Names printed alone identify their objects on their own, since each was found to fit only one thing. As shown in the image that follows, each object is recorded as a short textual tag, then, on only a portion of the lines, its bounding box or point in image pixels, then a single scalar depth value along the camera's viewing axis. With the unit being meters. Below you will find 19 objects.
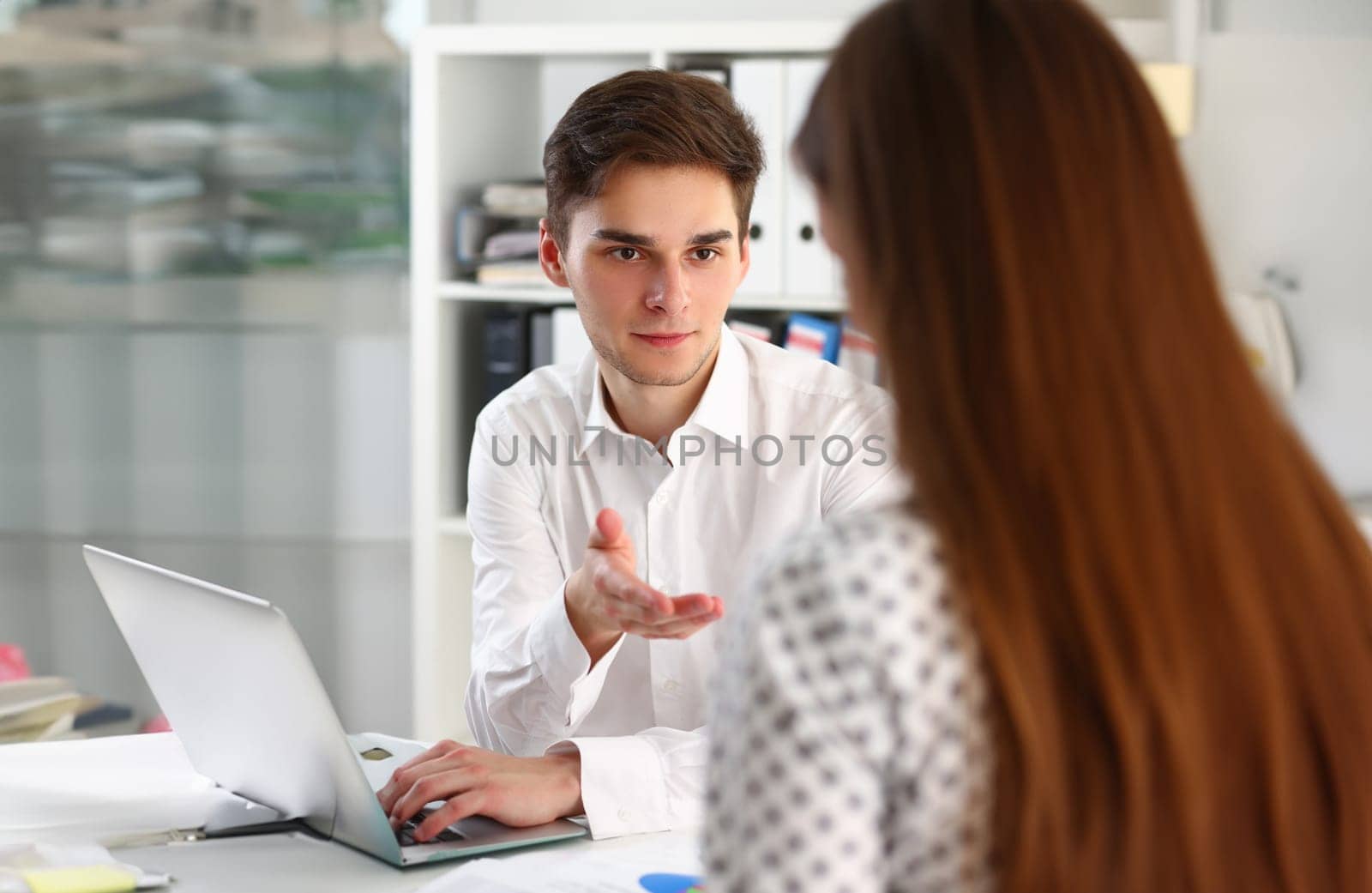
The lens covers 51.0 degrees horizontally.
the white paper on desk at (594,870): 1.07
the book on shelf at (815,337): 2.78
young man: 1.64
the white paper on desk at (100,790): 1.24
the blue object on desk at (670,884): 1.08
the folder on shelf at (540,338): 2.91
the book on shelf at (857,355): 2.77
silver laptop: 1.06
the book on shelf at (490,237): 2.90
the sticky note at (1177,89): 2.55
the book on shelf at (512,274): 2.88
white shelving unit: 2.79
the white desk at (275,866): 1.08
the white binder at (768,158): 2.75
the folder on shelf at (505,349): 2.94
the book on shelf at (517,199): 2.89
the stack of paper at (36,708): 1.63
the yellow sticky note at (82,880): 1.05
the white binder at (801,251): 2.77
